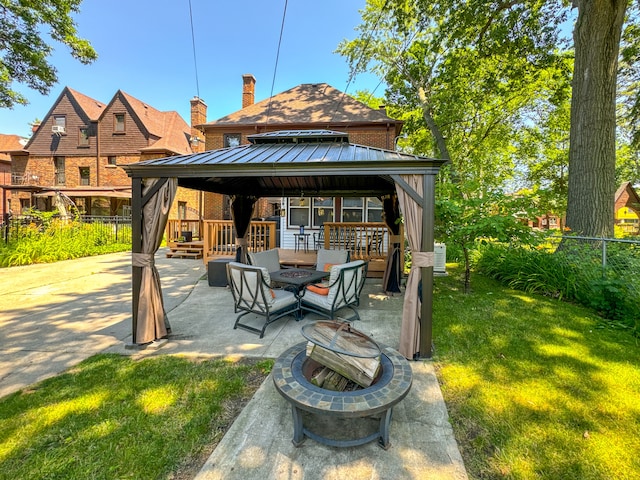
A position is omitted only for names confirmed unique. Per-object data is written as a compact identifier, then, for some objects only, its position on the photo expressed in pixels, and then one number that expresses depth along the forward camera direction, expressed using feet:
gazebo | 12.27
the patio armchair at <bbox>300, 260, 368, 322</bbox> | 15.60
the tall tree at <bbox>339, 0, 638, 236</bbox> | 20.70
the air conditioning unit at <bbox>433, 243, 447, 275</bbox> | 28.09
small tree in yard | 19.26
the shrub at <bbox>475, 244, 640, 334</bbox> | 15.88
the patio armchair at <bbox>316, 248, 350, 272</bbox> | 22.04
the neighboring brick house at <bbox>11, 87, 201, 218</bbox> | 66.80
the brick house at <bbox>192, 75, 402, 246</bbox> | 38.93
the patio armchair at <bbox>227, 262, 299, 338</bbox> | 14.54
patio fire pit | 6.72
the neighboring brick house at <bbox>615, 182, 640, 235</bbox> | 88.92
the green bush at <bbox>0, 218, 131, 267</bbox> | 30.81
